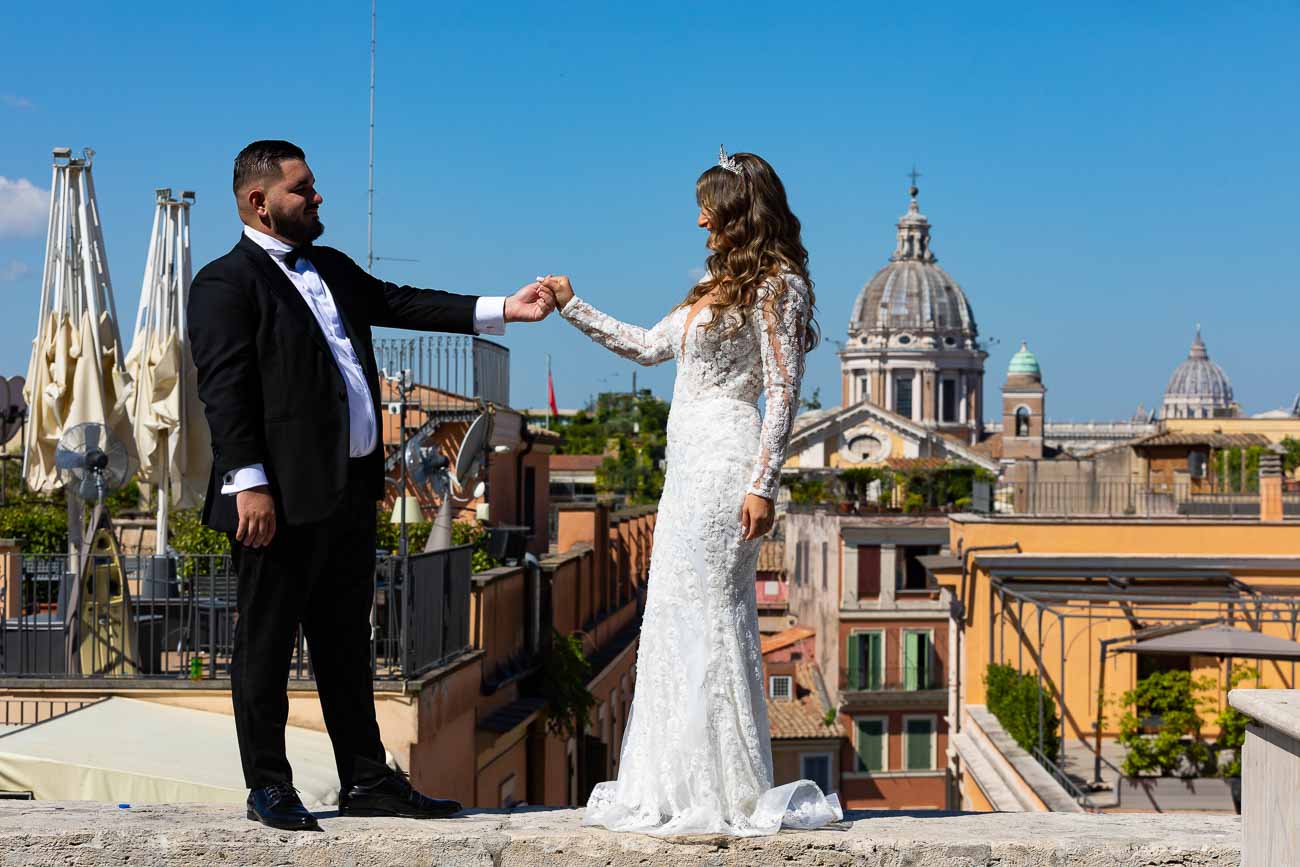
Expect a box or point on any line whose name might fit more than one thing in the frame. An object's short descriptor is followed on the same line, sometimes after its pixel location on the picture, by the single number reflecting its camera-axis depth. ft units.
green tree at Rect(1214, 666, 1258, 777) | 55.47
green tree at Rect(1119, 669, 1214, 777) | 54.29
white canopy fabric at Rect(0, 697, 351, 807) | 24.73
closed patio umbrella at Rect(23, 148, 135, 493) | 41.29
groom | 13.93
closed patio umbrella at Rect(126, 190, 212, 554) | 47.26
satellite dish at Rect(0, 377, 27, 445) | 64.28
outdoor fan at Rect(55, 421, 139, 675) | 35.17
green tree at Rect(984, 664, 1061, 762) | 63.05
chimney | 94.32
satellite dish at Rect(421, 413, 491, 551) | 44.57
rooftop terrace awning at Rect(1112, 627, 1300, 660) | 51.60
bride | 14.38
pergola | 55.83
